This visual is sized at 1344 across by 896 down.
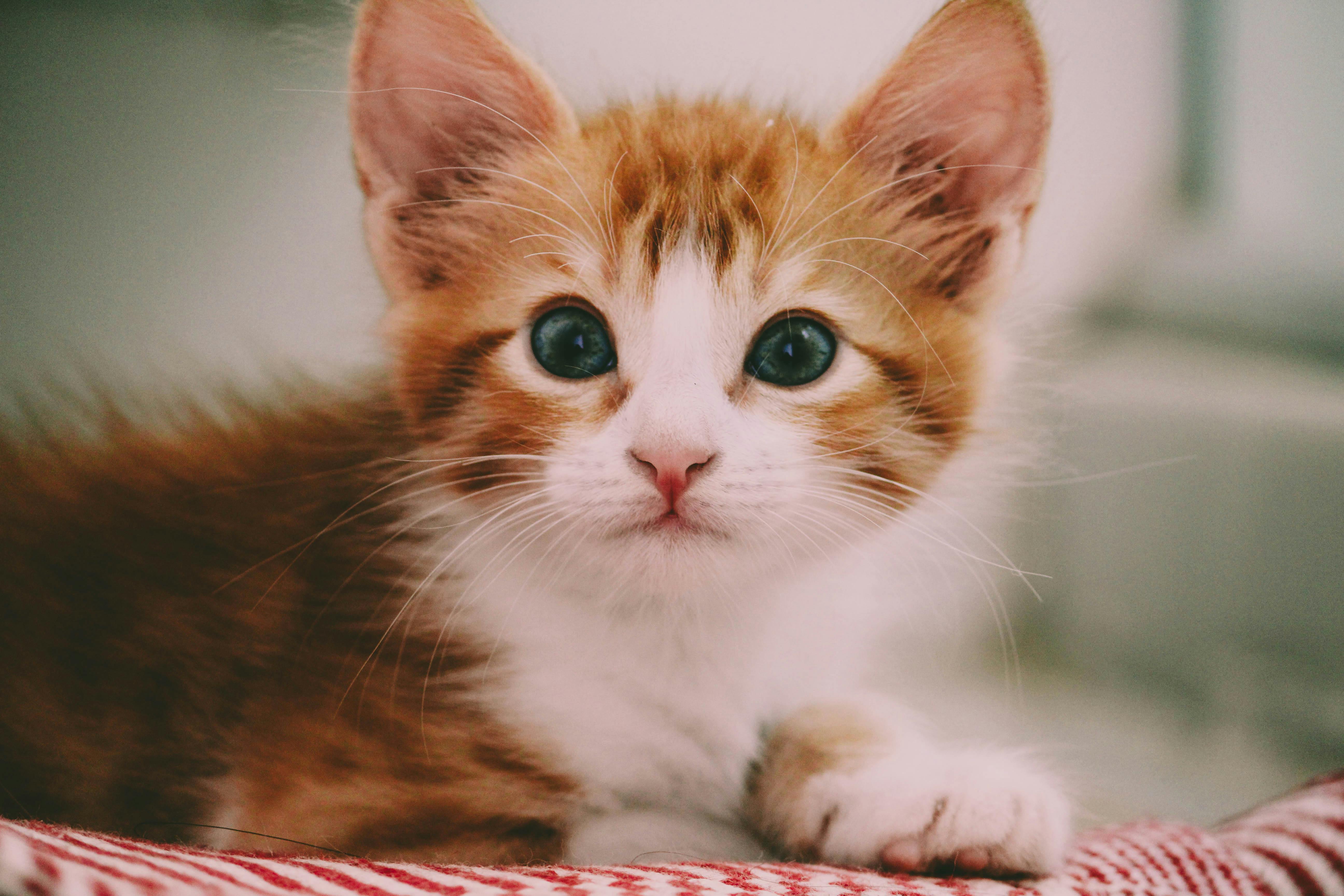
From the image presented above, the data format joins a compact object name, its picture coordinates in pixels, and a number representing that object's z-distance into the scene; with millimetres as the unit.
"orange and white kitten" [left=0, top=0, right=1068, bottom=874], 318
